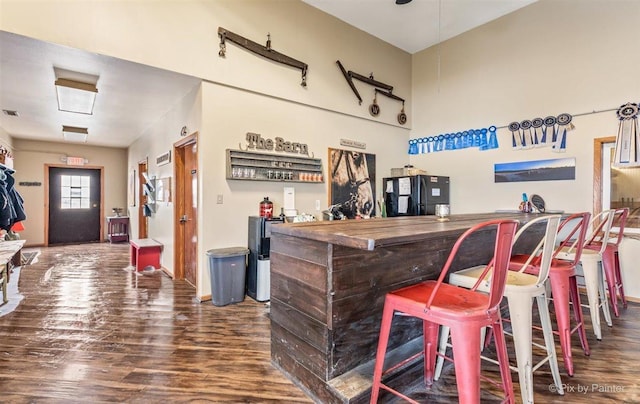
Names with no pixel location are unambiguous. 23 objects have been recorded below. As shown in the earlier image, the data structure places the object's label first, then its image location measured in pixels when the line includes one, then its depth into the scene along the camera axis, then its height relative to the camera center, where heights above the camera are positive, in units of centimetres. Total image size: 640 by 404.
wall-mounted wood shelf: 371 +45
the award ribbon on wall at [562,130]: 403 +91
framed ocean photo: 405 +42
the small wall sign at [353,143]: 486 +93
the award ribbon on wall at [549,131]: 415 +93
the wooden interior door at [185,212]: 415 -12
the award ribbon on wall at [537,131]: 427 +95
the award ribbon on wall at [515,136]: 446 +93
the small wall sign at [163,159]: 477 +71
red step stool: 488 -81
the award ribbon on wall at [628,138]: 353 +71
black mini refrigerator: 478 +11
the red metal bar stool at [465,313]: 128 -48
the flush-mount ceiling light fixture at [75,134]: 615 +146
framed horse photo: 472 +30
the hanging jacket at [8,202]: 328 +2
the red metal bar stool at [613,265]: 290 -67
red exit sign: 766 +104
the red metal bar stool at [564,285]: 200 -54
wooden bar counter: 165 -53
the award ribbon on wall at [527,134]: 435 +93
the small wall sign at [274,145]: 386 +75
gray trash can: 341 -80
